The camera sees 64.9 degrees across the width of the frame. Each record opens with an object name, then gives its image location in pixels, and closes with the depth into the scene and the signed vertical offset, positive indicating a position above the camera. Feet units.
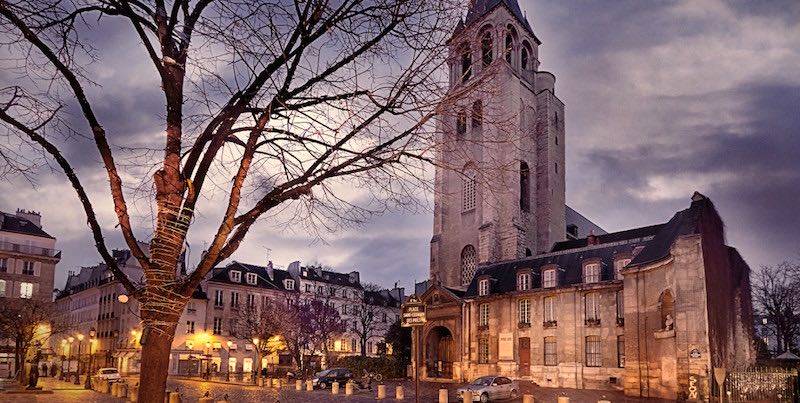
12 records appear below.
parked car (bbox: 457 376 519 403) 107.24 -13.30
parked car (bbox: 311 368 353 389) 140.26 -15.26
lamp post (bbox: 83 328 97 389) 123.85 -14.57
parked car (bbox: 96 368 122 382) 143.54 -15.54
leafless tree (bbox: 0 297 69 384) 136.36 -3.84
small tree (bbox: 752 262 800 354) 172.35 +2.98
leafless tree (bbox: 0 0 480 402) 18.04 +5.40
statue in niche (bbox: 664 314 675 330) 105.50 -1.59
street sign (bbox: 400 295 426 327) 44.12 -0.28
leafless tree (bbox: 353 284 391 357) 256.46 -1.87
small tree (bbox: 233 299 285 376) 191.48 -5.02
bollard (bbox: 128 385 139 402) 83.26 -11.74
